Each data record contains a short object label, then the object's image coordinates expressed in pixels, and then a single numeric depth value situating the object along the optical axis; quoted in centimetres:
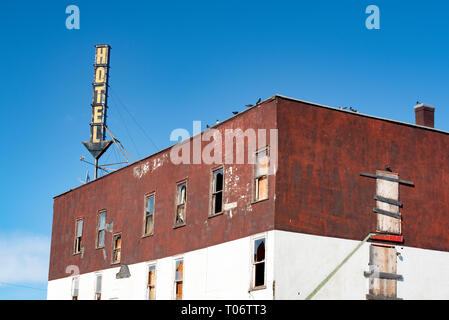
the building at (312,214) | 2820
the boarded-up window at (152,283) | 3516
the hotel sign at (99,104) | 5134
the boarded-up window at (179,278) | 3328
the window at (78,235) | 4211
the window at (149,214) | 3638
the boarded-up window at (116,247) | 3844
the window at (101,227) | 3994
